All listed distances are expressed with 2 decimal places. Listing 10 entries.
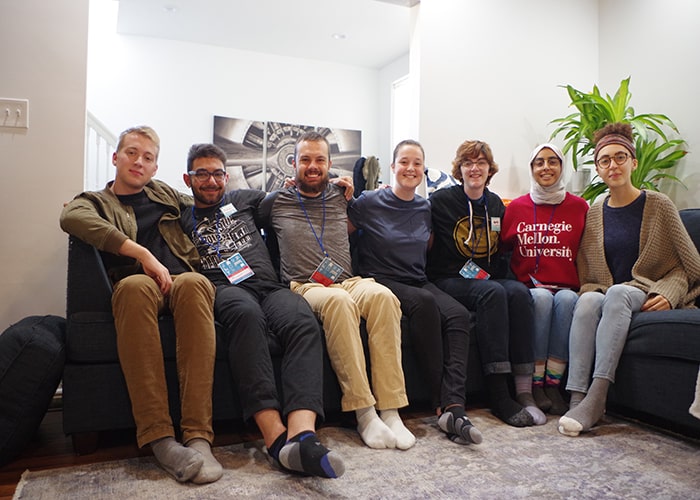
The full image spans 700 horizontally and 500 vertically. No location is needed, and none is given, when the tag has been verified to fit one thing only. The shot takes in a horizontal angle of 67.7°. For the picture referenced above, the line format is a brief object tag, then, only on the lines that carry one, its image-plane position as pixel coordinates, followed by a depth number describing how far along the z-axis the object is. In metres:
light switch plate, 2.31
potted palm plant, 3.17
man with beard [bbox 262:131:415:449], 1.80
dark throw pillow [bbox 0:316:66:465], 1.56
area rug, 1.39
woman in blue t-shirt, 1.99
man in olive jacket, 1.55
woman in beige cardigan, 1.99
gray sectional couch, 1.67
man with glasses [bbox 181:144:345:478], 1.54
